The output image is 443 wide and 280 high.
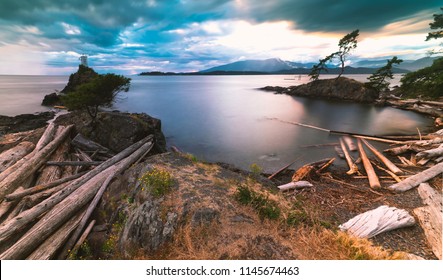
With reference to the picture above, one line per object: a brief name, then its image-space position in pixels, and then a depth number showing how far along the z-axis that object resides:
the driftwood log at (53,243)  5.87
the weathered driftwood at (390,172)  10.70
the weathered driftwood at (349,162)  12.66
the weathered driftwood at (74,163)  10.68
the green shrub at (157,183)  6.54
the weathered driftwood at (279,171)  12.88
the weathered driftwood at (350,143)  17.05
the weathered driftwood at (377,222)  6.27
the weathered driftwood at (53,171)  9.71
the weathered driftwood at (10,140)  12.37
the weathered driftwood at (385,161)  11.59
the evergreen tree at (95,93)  16.42
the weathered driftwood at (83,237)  6.18
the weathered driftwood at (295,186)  10.49
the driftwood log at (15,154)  10.05
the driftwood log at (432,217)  5.58
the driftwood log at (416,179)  9.41
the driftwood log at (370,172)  10.33
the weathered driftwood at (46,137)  11.63
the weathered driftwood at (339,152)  15.77
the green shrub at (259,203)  6.11
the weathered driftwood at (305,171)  11.90
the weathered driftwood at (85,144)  13.14
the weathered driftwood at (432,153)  11.78
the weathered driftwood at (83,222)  6.33
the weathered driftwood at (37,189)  7.55
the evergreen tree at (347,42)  46.00
